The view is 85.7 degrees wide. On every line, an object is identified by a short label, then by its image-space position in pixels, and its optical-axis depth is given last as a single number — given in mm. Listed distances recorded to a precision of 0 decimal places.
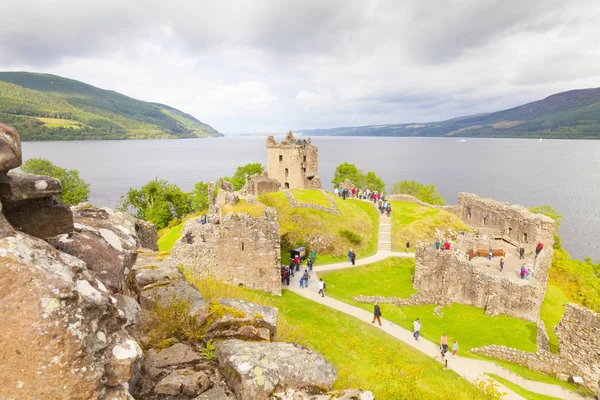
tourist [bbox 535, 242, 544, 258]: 32031
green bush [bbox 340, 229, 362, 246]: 35375
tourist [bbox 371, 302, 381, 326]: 21656
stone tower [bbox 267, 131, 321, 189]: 52594
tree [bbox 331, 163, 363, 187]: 85875
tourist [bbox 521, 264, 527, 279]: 27391
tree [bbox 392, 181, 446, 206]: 76188
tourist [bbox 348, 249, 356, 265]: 31859
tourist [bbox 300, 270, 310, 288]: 26311
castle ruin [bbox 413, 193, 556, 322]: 24406
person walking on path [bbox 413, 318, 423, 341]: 20422
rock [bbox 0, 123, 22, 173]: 3340
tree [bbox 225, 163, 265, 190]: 81750
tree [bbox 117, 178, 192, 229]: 62625
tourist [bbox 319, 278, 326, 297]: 24891
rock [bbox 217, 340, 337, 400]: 4667
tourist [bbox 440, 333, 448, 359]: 18703
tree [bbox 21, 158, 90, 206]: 57250
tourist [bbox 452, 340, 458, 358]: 19028
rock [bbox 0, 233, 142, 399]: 2664
